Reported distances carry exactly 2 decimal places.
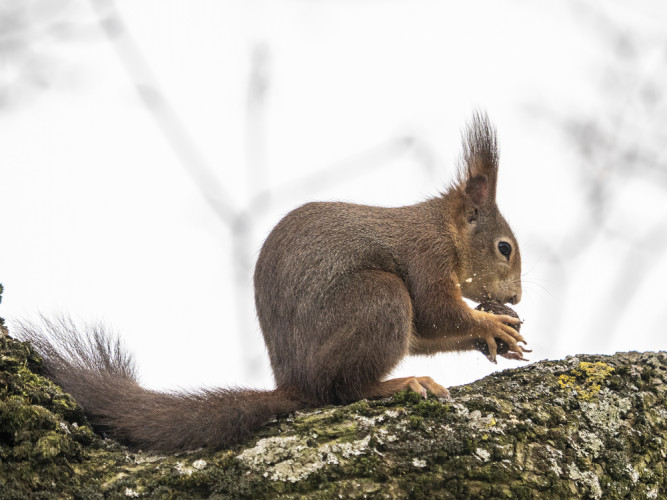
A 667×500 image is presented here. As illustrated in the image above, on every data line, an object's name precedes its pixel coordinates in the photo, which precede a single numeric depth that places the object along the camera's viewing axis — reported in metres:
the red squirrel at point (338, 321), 4.85
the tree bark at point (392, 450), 3.86
